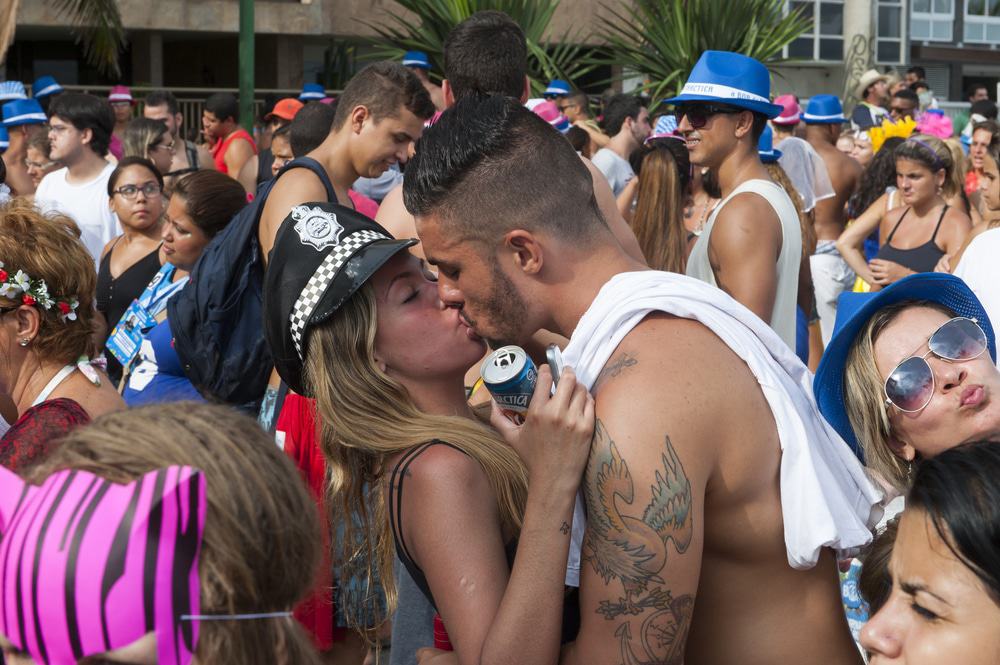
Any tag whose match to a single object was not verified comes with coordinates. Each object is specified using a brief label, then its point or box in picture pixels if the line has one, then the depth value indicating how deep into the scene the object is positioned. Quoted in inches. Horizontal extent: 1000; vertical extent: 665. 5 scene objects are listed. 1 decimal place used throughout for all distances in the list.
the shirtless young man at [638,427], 83.1
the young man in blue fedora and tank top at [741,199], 188.4
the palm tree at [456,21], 756.0
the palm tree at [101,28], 656.4
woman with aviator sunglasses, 109.0
